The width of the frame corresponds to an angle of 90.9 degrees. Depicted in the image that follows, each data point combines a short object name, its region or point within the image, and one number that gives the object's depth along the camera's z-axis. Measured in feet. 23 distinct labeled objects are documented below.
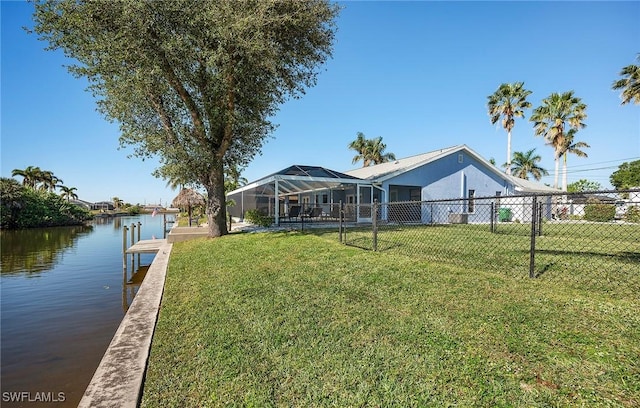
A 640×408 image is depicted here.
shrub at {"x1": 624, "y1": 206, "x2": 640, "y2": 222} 23.94
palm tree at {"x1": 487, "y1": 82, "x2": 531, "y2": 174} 90.07
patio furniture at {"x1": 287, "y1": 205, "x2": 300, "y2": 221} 58.65
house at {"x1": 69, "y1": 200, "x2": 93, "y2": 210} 233.14
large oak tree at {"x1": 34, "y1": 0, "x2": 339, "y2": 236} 30.89
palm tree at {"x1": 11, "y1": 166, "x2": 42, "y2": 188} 163.84
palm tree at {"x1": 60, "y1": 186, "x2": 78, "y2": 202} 230.77
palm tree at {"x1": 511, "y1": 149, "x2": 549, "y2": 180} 136.77
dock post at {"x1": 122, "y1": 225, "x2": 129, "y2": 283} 37.54
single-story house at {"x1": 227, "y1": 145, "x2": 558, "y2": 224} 57.56
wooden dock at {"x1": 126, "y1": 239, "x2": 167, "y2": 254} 41.47
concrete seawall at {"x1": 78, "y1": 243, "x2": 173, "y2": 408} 8.25
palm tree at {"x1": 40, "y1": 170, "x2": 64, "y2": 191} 181.31
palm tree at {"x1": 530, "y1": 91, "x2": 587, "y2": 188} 86.74
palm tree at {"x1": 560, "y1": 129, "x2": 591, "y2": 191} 99.09
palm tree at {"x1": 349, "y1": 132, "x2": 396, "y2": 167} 133.28
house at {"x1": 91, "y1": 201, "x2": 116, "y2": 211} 297.61
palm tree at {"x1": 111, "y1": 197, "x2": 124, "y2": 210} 295.09
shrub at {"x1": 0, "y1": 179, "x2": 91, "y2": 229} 103.40
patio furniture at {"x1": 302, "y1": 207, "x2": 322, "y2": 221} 55.52
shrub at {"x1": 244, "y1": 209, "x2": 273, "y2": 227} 50.31
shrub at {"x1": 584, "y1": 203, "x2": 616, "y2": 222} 33.06
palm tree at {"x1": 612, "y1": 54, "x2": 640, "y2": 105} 58.08
